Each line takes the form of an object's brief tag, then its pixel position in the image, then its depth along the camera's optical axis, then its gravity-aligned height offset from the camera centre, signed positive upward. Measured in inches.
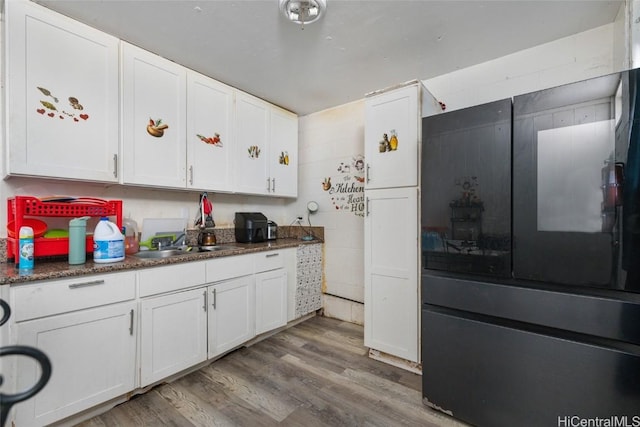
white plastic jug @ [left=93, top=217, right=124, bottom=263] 66.5 -7.4
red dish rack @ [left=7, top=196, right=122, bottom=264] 61.7 +0.2
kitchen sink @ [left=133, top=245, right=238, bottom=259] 85.6 -12.7
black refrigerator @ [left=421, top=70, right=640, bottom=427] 44.1 -8.5
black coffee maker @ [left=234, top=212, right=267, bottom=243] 109.3 -5.5
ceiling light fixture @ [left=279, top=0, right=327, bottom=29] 62.1 +47.2
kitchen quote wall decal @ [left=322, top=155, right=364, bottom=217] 114.9 +11.8
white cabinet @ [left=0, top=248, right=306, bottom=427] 53.9 -27.6
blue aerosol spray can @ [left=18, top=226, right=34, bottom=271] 58.0 -7.8
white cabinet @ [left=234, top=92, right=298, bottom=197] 105.5 +27.1
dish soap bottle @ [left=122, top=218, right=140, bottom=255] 82.2 -6.9
